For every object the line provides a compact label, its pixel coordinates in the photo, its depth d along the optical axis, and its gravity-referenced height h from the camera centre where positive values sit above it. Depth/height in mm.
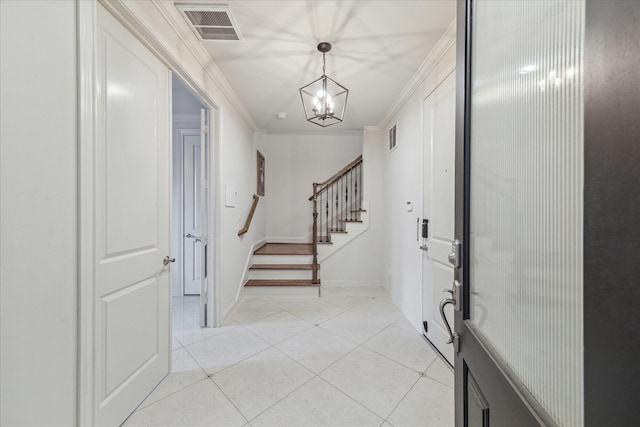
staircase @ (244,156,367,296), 3488 -614
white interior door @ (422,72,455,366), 2018 +78
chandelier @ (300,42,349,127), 2066 +953
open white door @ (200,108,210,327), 2551 -37
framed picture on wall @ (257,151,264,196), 4344 +644
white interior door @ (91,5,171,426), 1272 -64
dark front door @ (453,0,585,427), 410 +1
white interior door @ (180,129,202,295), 3484 +74
